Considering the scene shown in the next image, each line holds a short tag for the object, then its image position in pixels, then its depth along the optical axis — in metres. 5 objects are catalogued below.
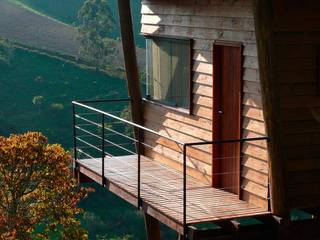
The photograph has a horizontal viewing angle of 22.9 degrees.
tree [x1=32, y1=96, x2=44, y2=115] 54.10
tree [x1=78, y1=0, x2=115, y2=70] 60.72
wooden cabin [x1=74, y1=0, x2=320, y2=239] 9.11
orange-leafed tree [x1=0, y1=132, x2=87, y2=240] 16.03
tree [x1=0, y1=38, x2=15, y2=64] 59.01
